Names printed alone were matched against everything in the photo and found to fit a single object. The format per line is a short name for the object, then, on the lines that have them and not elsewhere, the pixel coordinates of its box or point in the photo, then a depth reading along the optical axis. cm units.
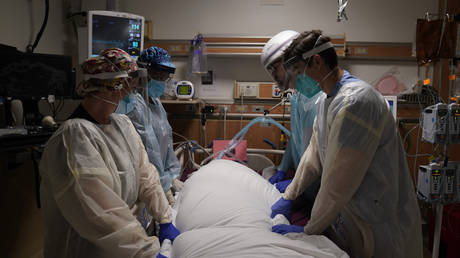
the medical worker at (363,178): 104
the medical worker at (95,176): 85
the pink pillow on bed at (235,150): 244
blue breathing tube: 240
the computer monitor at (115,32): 235
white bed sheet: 98
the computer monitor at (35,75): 157
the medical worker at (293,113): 164
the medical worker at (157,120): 162
